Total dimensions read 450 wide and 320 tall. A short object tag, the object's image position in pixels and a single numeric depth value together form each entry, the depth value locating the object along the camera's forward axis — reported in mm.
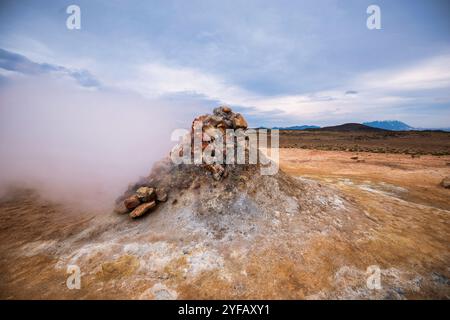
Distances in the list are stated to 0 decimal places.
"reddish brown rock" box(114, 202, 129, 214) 5633
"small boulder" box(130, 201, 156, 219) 5304
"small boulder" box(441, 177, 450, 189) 8484
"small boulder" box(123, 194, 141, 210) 5555
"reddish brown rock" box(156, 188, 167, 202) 5635
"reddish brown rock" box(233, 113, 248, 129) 6349
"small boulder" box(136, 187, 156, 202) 5570
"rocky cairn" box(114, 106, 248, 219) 5539
